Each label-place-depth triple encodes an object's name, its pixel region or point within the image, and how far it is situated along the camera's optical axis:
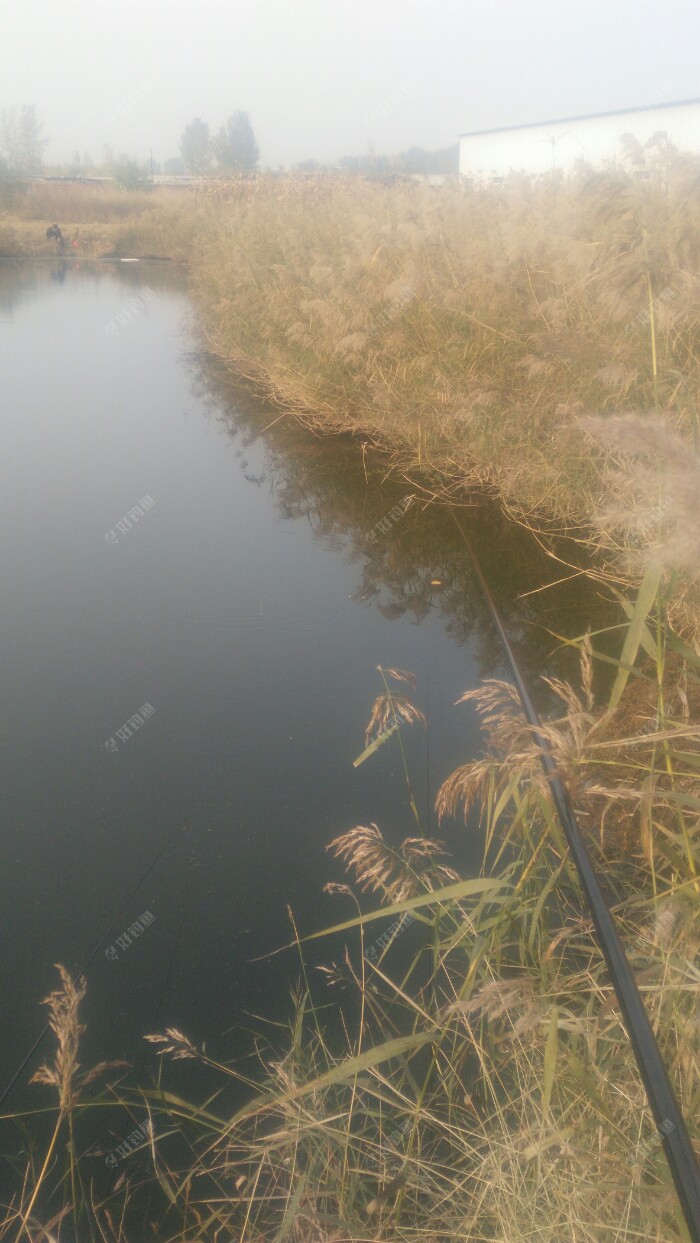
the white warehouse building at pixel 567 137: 20.02
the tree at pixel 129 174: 37.06
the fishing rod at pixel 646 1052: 0.89
